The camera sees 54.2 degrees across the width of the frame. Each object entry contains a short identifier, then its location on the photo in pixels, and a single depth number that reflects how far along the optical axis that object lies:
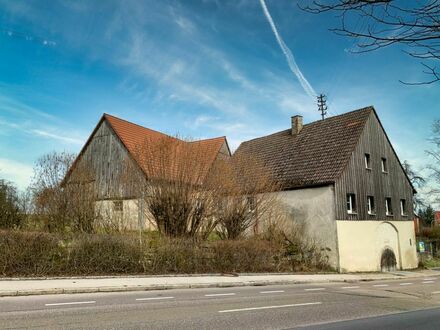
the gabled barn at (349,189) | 27.91
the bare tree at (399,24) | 3.88
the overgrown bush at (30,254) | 14.37
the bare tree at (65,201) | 20.28
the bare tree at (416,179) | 60.98
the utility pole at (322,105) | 54.91
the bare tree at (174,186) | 21.16
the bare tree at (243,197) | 23.12
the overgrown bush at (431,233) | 44.38
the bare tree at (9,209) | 19.16
